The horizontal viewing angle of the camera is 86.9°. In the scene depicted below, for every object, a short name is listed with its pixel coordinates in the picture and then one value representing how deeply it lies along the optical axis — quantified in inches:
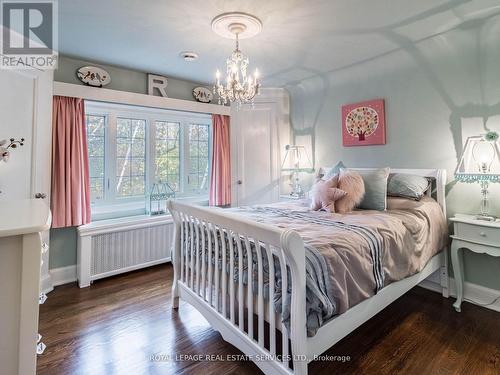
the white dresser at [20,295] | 32.3
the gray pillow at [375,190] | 97.9
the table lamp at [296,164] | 151.0
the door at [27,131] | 83.4
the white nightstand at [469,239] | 82.0
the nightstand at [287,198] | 145.1
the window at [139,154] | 126.6
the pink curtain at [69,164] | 106.6
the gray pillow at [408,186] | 98.8
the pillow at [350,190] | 97.4
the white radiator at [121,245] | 108.8
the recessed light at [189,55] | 109.0
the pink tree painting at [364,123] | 120.0
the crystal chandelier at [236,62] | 82.7
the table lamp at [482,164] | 86.0
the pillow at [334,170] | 122.9
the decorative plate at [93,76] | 113.8
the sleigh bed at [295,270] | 49.8
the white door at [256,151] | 156.9
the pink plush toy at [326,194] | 97.7
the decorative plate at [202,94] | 148.5
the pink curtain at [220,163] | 152.9
